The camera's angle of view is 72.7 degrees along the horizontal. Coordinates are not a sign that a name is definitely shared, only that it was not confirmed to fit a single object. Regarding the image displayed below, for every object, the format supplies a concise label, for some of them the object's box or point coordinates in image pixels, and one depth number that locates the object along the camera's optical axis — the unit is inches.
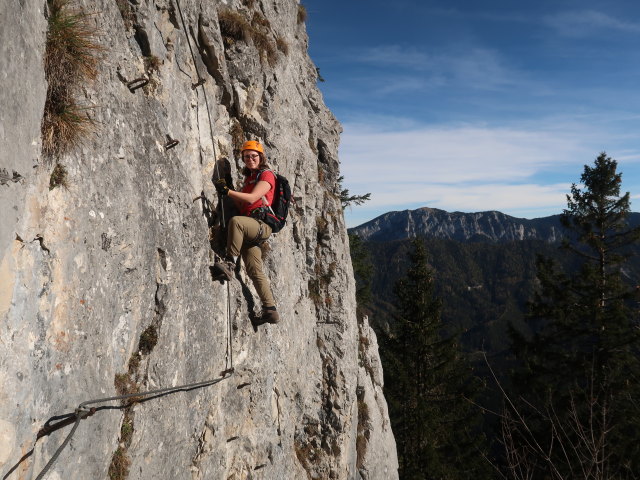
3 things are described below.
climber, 285.3
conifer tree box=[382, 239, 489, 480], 928.9
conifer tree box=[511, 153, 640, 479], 759.1
